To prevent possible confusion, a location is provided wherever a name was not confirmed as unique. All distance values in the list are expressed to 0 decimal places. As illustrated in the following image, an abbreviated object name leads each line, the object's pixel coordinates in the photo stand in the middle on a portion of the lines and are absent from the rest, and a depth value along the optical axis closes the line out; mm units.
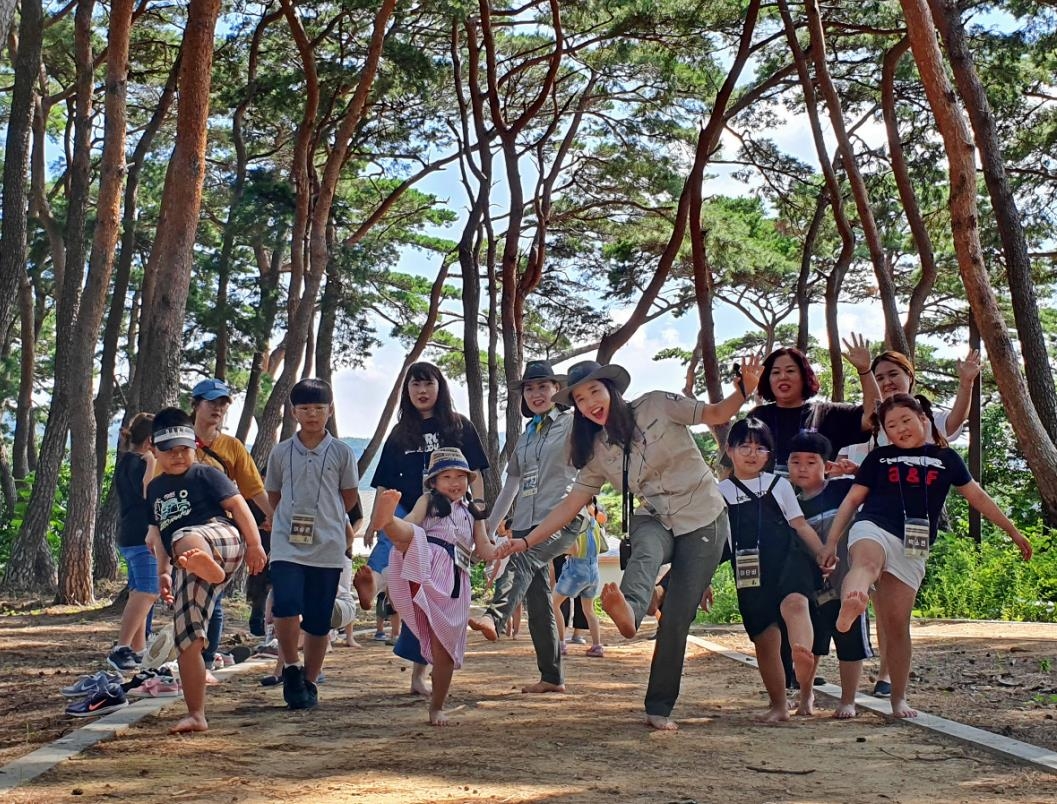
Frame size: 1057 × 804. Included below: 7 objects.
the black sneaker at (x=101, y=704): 6273
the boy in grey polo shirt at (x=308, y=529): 6660
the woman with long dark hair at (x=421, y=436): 7254
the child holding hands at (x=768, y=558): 6266
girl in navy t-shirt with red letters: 6191
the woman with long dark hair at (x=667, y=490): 6012
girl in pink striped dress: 6059
